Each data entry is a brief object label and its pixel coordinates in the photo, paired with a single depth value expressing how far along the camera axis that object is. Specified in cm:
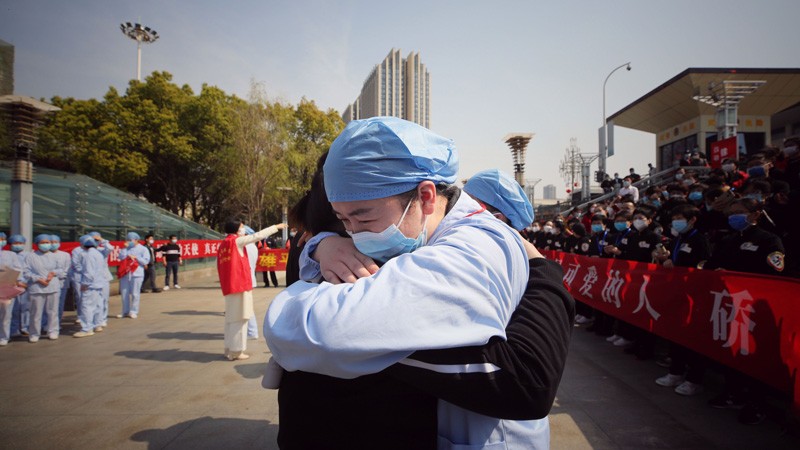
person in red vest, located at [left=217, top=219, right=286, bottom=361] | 591
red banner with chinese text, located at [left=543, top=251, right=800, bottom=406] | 280
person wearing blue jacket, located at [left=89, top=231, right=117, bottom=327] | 813
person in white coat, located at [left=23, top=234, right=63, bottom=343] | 719
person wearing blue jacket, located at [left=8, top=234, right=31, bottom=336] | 733
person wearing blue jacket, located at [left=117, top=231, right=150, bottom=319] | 918
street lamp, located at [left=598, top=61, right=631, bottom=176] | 2211
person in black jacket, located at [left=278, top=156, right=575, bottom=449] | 82
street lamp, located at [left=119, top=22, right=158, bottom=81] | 3287
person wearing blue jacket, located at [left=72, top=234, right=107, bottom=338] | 766
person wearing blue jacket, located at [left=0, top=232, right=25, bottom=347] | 698
